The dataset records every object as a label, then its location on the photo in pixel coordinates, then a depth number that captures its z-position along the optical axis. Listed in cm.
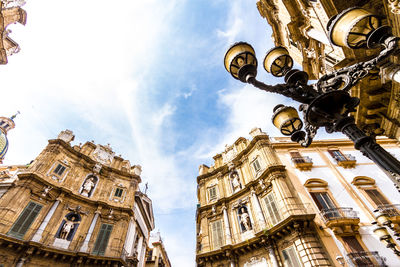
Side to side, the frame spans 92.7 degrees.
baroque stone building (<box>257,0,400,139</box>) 559
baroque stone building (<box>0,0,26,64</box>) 1476
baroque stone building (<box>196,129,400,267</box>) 1073
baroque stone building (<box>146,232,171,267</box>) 2652
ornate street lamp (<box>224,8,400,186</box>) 275
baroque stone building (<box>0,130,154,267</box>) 1261
